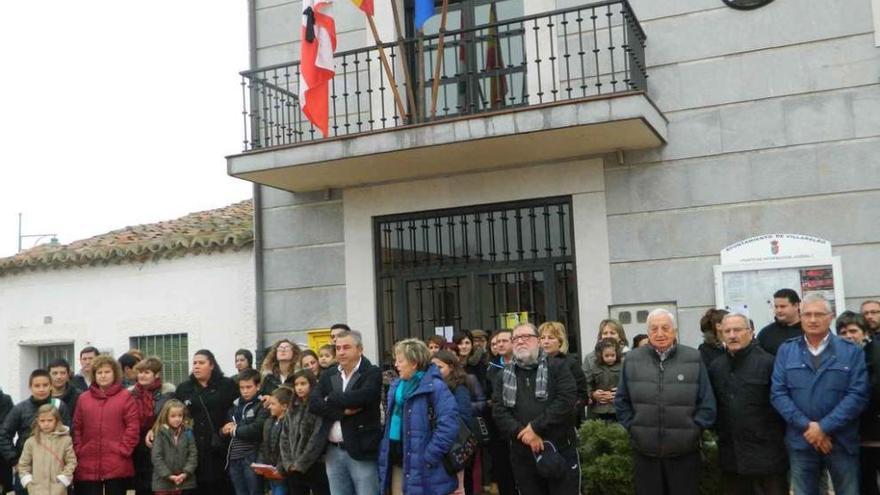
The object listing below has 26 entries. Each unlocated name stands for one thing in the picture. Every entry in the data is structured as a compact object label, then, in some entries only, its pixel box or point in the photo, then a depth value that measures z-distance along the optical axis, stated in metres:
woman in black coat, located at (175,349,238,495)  8.51
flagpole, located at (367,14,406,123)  10.81
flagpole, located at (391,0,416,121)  10.84
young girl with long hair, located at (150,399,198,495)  8.27
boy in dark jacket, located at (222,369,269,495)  8.37
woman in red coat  8.27
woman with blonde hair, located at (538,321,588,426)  7.53
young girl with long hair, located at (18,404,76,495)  8.12
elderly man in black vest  6.31
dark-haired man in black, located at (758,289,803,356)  7.21
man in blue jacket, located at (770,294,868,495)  6.08
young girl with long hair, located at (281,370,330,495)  7.70
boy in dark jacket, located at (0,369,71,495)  8.48
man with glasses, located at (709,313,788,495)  6.31
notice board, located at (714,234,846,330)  9.69
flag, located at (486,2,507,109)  11.45
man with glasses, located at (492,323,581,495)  6.71
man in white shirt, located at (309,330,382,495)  7.47
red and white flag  10.88
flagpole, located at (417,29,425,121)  10.78
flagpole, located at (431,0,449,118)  10.48
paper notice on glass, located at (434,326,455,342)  11.44
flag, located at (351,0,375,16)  10.70
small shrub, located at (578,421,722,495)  7.48
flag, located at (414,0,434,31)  10.57
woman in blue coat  6.75
